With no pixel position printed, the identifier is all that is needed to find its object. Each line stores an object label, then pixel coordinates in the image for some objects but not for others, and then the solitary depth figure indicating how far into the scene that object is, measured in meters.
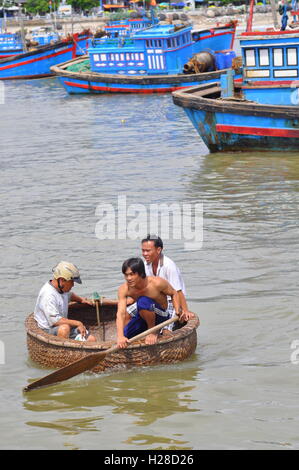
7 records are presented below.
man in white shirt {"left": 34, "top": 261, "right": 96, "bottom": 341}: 15.87
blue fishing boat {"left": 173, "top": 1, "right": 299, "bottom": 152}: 35.59
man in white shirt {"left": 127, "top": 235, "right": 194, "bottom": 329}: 15.63
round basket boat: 15.20
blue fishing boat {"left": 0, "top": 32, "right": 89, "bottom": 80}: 87.12
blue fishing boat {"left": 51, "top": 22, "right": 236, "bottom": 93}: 63.37
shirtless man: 15.27
